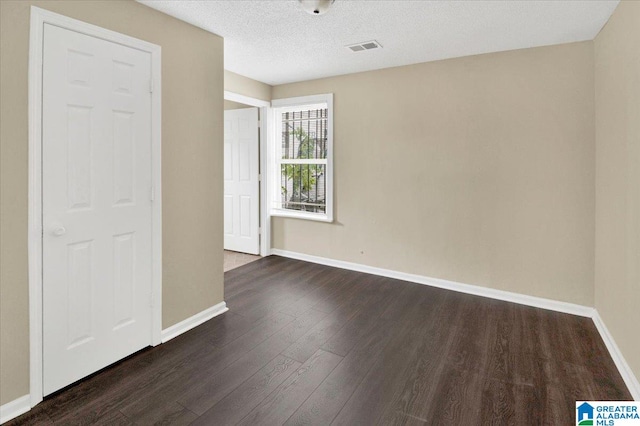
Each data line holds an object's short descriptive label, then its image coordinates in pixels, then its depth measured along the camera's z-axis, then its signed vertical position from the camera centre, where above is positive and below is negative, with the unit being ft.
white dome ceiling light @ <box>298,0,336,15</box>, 7.28 +4.37
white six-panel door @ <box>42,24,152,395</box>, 6.57 +0.16
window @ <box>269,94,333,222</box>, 15.35 +2.52
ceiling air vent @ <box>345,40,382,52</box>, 10.69 +5.23
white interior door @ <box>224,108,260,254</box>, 16.74 +1.54
